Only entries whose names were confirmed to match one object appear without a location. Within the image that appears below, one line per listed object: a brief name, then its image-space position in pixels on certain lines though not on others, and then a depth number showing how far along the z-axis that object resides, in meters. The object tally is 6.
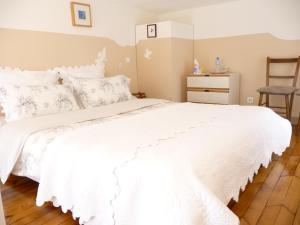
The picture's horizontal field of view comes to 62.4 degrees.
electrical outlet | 3.82
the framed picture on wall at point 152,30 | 3.73
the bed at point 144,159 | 1.08
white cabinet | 3.59
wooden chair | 3.12
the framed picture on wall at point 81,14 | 2.95
